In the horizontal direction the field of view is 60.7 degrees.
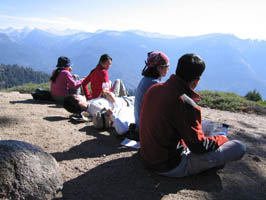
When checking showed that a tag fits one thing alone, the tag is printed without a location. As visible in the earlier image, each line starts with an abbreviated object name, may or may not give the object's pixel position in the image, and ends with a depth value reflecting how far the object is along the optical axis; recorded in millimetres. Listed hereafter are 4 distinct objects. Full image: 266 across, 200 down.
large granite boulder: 2514
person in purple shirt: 7555
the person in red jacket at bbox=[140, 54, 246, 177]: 2836
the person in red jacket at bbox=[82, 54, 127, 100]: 6956
